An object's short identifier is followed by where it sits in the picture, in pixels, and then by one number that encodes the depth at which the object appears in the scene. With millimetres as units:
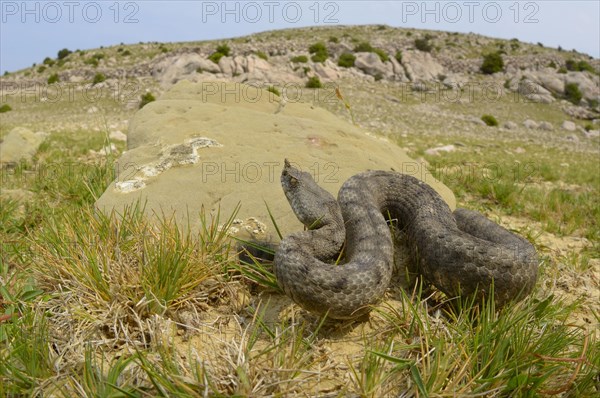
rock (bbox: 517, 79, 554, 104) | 49166
